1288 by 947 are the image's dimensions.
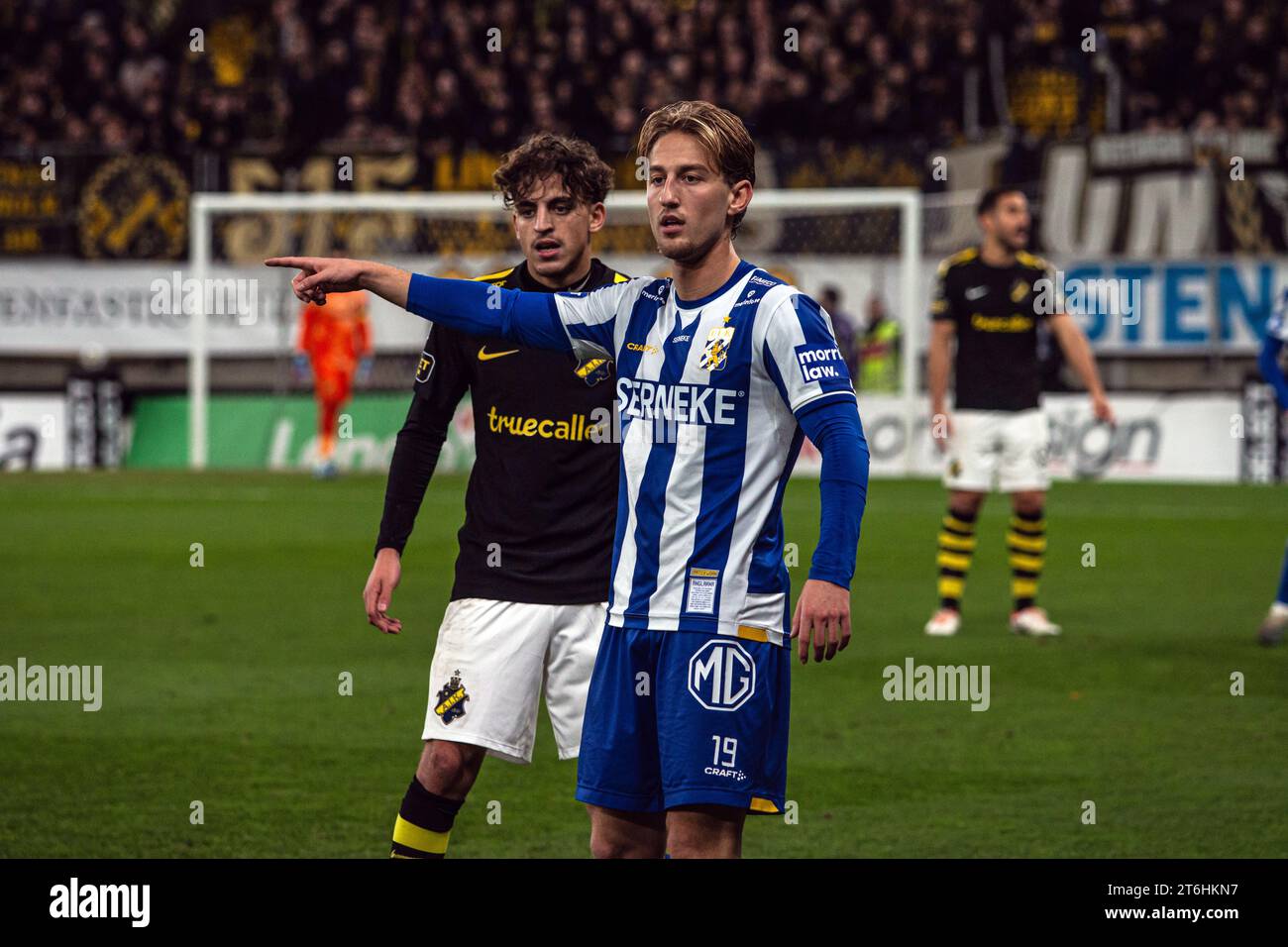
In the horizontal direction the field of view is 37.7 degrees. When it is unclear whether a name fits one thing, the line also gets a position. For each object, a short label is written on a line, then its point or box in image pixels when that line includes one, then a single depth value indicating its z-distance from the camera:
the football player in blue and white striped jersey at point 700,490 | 3.54
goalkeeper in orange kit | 19.12
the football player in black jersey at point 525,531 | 4.50
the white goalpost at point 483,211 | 19.20
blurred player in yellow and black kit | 9.57
